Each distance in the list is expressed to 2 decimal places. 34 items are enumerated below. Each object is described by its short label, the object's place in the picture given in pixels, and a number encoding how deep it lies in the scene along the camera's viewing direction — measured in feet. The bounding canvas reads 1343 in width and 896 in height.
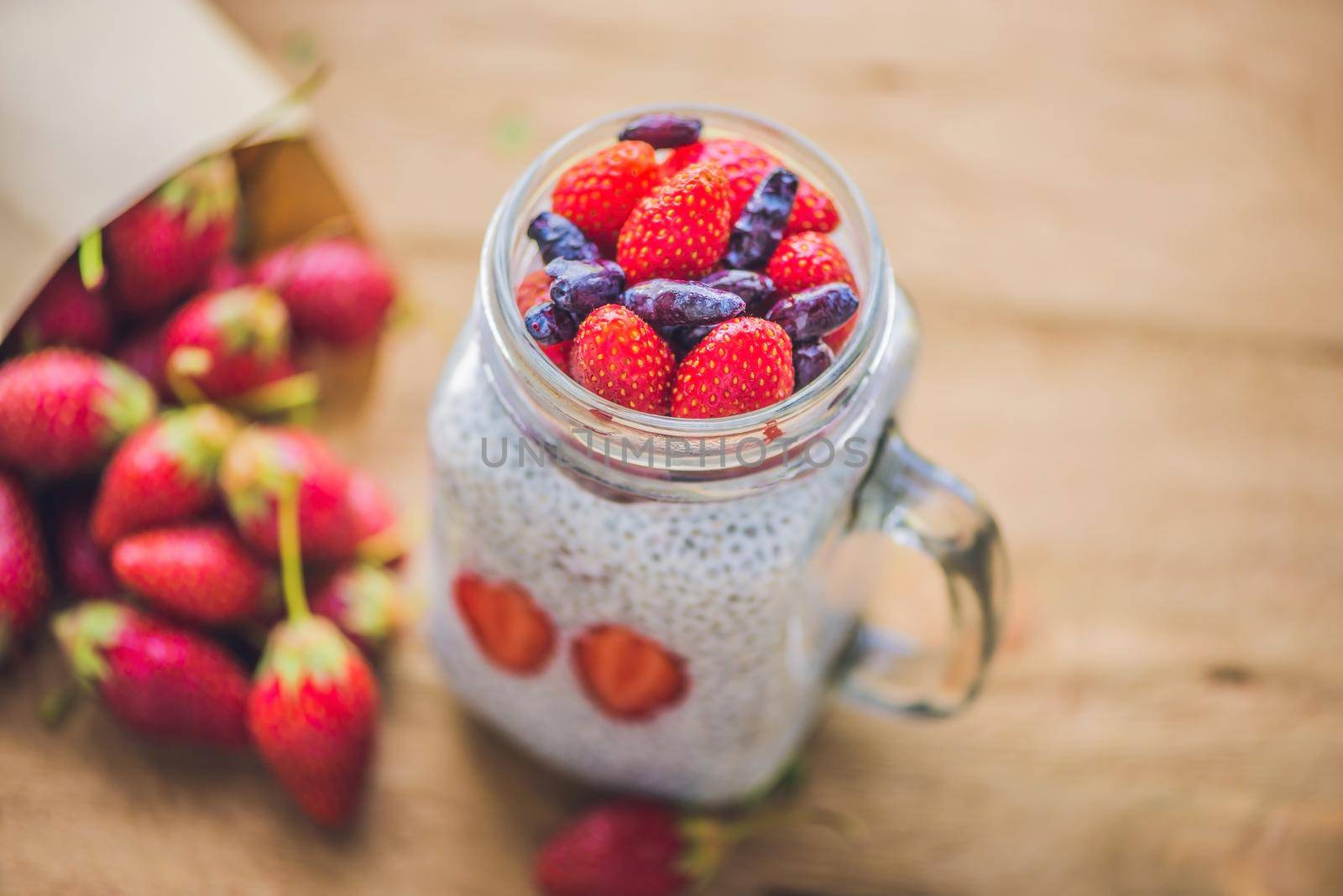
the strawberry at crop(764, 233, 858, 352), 1.77
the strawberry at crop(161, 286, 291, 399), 2.67
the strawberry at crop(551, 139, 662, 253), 1.80
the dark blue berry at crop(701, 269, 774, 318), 1.72
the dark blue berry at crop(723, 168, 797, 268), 1.77
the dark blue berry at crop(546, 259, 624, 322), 1.67
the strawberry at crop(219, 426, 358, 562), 2.52
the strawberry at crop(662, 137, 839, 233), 1.88
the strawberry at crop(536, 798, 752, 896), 2.45
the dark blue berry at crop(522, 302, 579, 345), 1.70
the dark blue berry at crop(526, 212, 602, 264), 1.76
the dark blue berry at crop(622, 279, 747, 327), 1.65
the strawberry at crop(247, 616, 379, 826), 2.42
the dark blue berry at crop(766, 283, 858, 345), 1.70
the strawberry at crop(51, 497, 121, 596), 2.64
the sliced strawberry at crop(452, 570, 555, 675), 2.15
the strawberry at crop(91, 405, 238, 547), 2.52
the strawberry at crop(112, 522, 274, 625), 2.51
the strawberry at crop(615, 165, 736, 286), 1.70
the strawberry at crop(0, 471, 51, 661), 2.51
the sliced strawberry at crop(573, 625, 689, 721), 2.08
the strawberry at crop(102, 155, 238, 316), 2.68
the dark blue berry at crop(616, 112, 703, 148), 1.87
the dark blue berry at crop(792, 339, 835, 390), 1.74
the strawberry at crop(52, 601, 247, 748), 2.47
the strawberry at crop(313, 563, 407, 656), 2.62
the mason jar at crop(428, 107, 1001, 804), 1.75
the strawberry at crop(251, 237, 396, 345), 2.81
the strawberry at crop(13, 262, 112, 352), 2.63
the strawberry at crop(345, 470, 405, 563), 2.68
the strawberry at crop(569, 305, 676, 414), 1.64
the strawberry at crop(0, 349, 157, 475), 2.53
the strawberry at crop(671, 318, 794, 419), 1.64
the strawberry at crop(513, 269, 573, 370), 1.83
